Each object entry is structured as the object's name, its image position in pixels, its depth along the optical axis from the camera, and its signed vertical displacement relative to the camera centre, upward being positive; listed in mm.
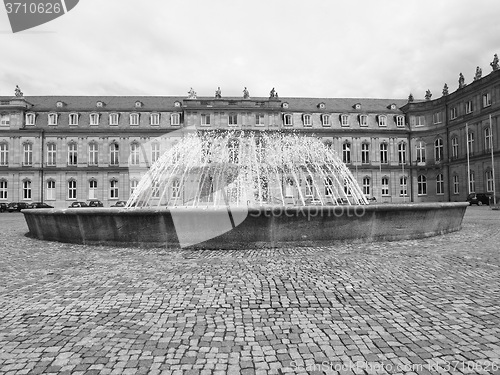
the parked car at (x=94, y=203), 50066 -142
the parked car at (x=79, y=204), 48750 -243
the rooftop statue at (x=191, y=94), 56938 +16897
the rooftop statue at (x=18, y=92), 55344 +17302
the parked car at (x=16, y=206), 46656 -305
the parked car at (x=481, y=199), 42031 -653
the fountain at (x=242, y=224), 9062 -705
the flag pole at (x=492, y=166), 40409 +3166
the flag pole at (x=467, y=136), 46253 +7523
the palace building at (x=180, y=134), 53156 +9691
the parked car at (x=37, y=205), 49500 -242
